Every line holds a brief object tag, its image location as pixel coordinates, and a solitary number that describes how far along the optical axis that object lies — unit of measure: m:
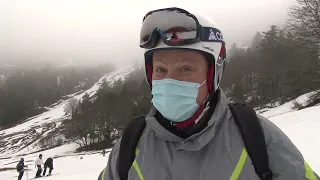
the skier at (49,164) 17.04
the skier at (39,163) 16.31
